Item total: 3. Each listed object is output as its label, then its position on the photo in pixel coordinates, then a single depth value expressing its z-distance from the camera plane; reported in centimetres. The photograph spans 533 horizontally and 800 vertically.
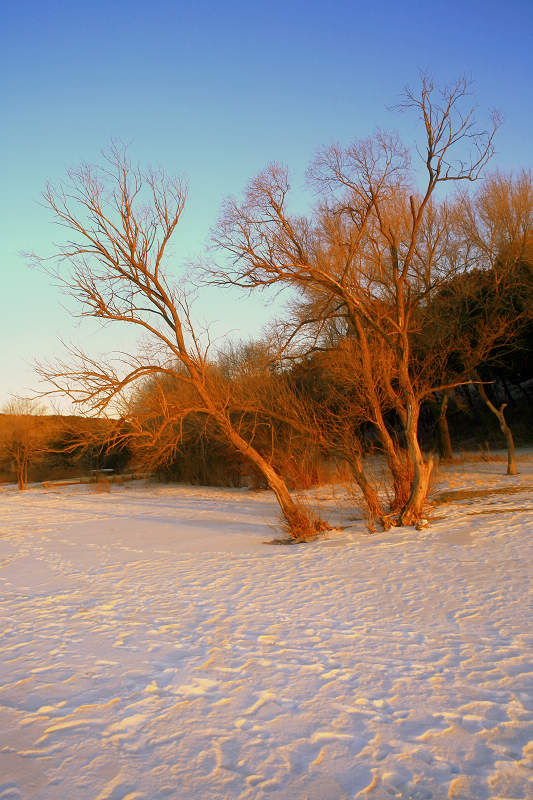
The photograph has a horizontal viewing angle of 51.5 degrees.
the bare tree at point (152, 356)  1129
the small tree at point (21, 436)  3584
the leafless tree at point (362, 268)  1205
